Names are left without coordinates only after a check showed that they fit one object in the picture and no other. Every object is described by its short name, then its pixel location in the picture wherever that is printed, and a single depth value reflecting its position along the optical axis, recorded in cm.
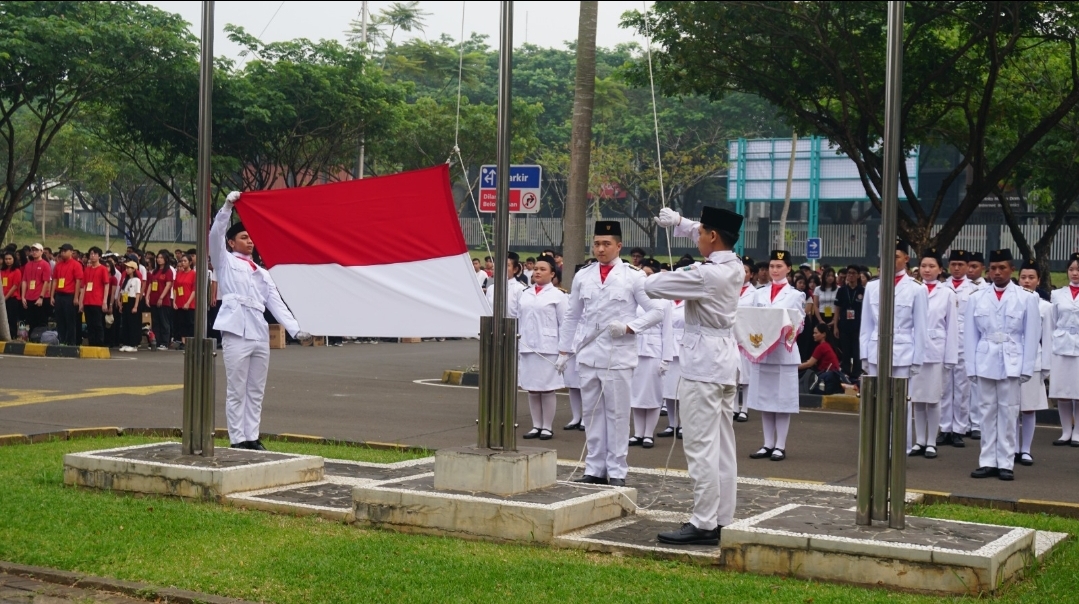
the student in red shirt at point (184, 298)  2430
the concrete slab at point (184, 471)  902
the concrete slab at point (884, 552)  662
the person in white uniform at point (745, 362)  1394
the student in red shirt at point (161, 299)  2427
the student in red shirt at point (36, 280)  2367
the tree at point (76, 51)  2262
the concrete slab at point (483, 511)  788
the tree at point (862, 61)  1838
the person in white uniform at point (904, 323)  1234
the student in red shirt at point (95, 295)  2308
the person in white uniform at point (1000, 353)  1146
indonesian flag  908
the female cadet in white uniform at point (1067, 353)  1366
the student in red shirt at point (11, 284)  2414
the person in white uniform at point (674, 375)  1422
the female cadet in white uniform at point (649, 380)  1329
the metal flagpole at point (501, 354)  859
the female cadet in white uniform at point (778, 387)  1238
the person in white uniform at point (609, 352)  1029
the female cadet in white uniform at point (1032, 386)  1225
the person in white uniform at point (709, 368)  784
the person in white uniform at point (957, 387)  1377
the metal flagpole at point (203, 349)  967
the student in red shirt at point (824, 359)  1803
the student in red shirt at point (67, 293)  2291
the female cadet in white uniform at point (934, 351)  1282
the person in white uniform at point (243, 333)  1096
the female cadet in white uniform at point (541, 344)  1384
